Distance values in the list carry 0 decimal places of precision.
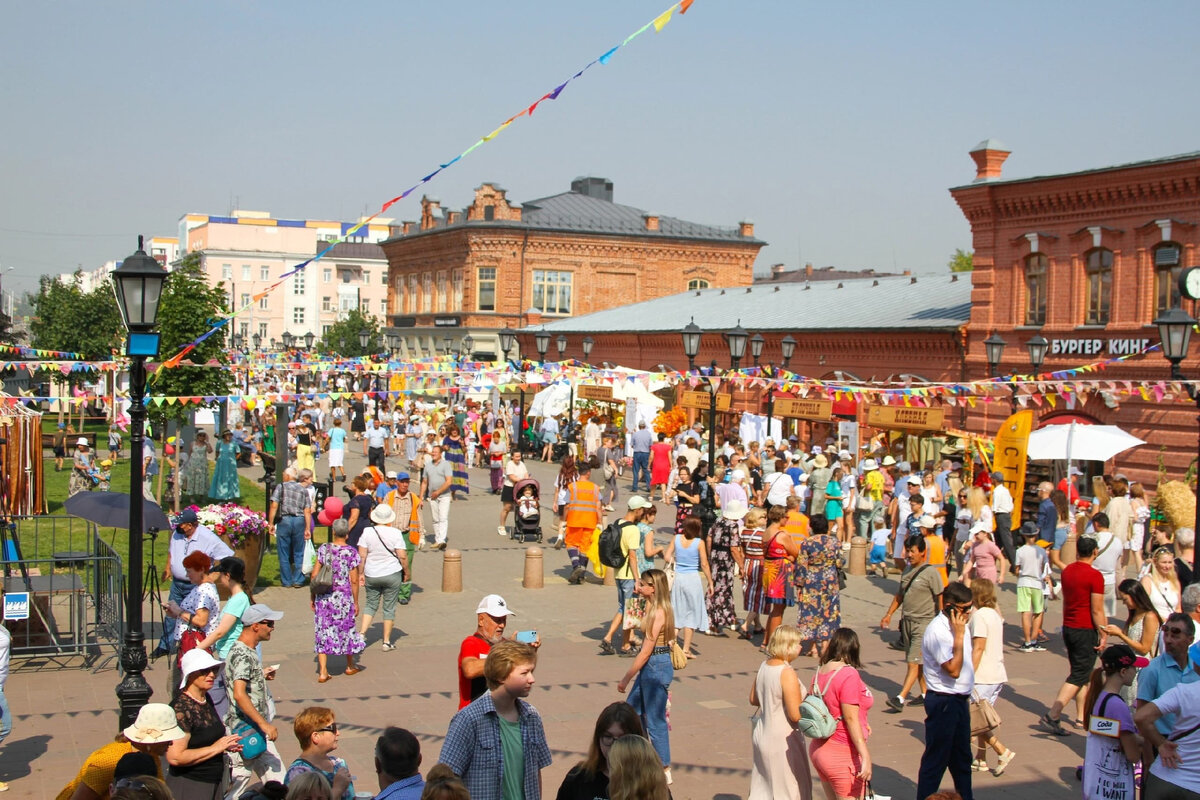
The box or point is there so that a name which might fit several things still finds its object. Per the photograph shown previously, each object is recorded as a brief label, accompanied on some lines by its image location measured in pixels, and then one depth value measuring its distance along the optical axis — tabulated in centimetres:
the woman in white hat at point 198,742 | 653
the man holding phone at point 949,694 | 803
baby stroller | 1995
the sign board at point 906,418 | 2377
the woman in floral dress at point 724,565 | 1400
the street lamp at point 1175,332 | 1309
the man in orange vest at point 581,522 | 1684
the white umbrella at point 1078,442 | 2033
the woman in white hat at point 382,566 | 1285
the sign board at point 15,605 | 1115
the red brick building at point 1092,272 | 2414
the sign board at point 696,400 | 3148
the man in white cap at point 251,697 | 739
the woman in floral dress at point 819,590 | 1195
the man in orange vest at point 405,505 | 1631
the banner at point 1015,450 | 1838
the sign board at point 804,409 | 2819
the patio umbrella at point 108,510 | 1293
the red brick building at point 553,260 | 5772
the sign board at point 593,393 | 3400
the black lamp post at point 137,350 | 875
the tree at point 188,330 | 2403
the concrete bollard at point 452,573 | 1608
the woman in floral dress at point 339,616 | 1155
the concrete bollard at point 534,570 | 1644
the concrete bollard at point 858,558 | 1836
